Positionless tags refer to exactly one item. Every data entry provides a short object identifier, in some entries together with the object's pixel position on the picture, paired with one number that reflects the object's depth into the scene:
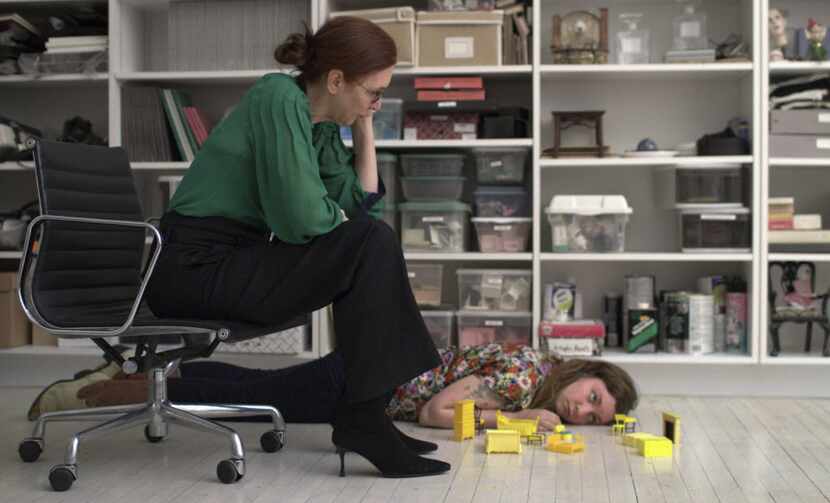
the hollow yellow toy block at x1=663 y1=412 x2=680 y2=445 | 3.06
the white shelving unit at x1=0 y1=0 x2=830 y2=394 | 3.95
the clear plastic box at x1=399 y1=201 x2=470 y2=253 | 4.12
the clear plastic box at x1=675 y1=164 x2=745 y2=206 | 4.03
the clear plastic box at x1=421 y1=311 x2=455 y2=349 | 4.13
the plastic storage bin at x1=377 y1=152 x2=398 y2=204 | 4.16
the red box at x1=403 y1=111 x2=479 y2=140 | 4.14
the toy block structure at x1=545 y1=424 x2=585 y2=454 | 2.93
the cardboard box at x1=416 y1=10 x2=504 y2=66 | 4.06
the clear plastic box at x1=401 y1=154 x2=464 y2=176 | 4.16
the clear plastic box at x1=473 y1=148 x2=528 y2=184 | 4.14
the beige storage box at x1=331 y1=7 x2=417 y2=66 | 4.05
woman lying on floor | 3.23
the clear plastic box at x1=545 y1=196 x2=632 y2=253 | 4.03
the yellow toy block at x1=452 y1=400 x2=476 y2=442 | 3.09
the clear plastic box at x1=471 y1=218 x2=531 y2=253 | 4.10
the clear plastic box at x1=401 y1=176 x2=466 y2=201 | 4.16
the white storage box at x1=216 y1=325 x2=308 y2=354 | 4.11
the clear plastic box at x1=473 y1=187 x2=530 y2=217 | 4.15
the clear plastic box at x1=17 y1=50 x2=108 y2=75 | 4.28
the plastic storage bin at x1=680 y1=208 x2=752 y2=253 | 4.00
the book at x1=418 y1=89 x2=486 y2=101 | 4.06
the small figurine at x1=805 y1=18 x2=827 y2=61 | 3.95
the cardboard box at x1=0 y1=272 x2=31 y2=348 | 4.22
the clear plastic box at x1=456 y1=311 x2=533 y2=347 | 4.07
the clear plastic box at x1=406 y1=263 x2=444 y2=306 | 4.17
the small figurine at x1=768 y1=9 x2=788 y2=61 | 4.02
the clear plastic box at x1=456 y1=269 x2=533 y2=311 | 4.08
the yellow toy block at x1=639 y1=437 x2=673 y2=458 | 2.89
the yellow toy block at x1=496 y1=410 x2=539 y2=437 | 3.07
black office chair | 2.53
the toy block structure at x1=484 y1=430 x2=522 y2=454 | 2.90
